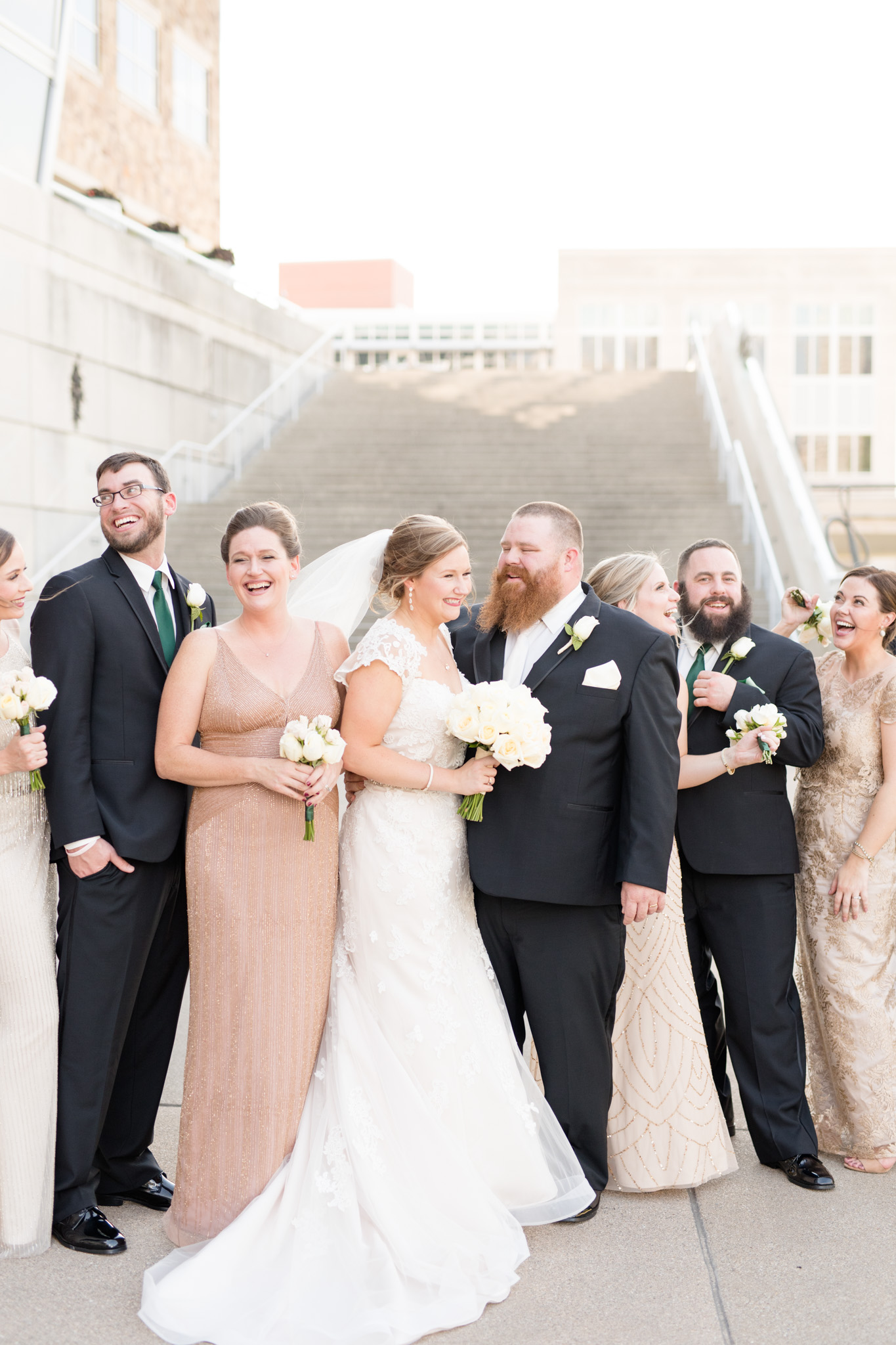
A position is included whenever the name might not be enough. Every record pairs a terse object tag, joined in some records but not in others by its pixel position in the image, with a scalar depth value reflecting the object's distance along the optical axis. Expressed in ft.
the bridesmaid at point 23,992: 11.74
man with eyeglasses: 12.18
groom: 12.78
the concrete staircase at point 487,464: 51.85
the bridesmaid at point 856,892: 14.06
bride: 10.55
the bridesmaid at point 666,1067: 13.20
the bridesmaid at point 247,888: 11.77
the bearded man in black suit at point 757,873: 13.92
